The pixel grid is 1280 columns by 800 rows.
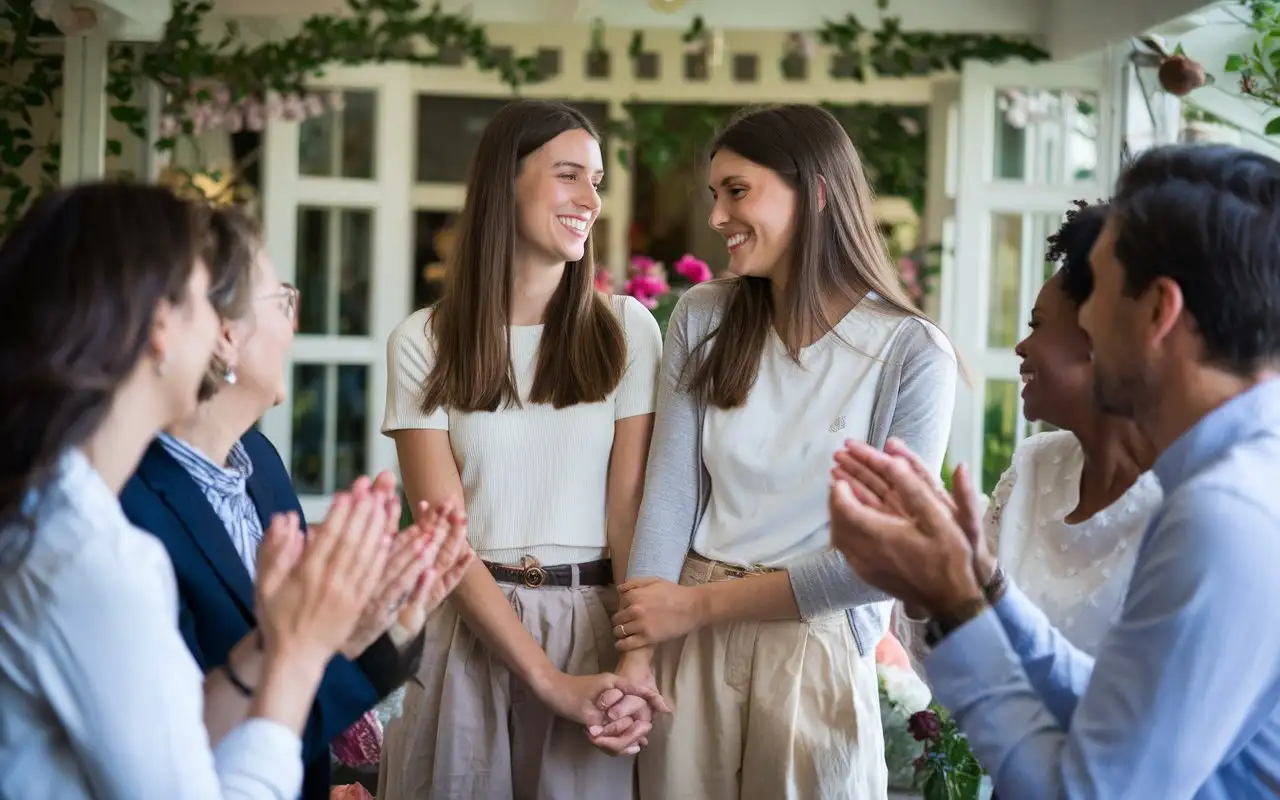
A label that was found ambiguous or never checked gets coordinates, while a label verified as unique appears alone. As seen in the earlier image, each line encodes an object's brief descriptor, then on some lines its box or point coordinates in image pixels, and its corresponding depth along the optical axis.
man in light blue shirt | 1.17
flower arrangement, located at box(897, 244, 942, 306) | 6.15
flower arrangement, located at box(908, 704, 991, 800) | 2.62
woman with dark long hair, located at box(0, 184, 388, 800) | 1.14
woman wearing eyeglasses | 1.47
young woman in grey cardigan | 2.02
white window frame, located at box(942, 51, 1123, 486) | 5.62
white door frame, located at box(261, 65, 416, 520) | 5.76
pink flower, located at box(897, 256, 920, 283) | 6.09
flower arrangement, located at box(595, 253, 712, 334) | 3.84
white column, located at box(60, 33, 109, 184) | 4.95
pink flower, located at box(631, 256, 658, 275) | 4.21
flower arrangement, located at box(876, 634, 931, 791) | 3.22
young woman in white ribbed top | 2.13
